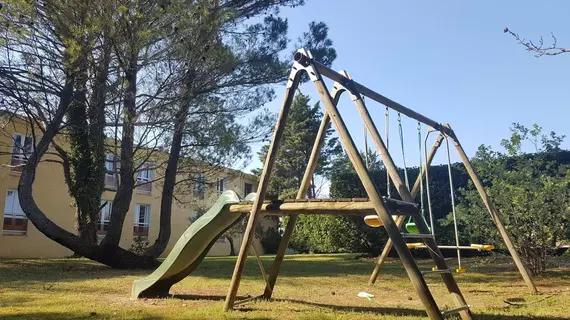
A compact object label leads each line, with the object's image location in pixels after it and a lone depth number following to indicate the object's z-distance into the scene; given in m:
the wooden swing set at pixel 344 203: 4.47
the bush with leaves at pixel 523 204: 8.73
